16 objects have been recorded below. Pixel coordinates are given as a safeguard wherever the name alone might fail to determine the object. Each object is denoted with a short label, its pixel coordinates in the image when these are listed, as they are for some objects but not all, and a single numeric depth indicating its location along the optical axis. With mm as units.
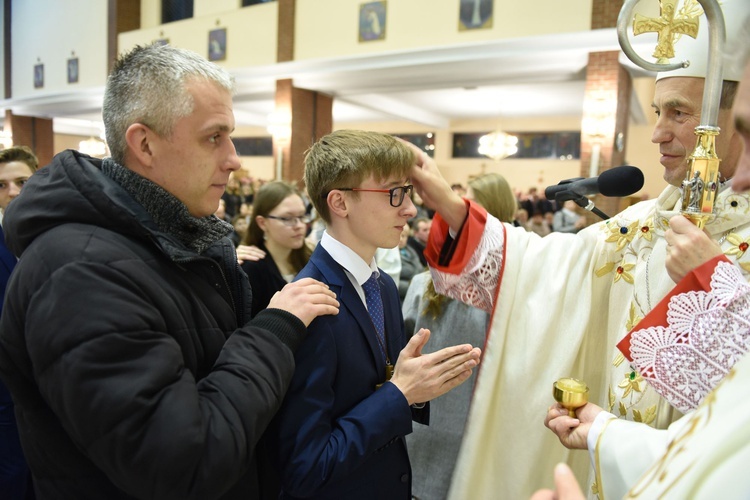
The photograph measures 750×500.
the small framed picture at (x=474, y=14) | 8070
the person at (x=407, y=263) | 4523
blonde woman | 2332
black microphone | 1423
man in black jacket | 867
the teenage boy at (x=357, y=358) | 1227
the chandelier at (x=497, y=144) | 11664
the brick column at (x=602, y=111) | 7414
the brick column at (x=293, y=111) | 9930
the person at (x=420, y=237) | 5176
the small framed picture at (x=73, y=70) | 13648
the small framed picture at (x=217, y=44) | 10962
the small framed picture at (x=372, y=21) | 8961
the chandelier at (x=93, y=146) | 15180
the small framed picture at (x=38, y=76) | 14625
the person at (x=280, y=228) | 3158
